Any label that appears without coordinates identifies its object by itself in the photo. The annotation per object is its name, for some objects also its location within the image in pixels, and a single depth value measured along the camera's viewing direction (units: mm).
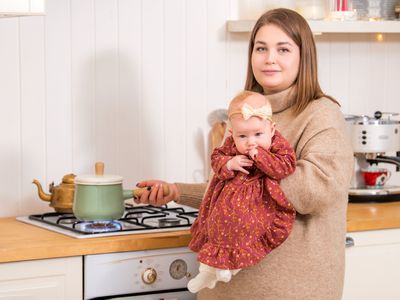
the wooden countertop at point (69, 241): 2338
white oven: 2436
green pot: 2566
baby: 2084
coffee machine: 3221
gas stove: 2541
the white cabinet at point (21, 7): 2322
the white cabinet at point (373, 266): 2814
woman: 2180
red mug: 3330
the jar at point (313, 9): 3238
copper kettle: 2775
